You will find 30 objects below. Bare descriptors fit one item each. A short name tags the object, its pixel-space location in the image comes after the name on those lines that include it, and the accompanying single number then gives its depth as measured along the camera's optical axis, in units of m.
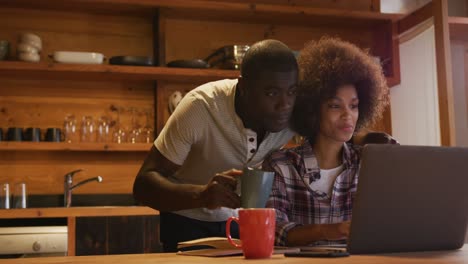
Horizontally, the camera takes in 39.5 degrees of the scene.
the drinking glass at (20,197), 3.52
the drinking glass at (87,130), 3.68
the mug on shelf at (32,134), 3.52
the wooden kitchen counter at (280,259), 1.16
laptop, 1.24
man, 1.76
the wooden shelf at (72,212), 3.13
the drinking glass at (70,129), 3.66
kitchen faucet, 3.56
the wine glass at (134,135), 3.72
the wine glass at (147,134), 3.75
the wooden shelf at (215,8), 3.63
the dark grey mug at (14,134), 3.49
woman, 1.72
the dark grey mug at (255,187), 1.34
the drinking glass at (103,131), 3.69
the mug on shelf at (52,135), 3.55
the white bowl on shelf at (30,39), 3.51
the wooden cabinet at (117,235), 3.16
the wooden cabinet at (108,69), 3.62
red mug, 1.23
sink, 3.63
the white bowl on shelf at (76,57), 3.49
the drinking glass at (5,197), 3.50
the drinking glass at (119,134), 3.69
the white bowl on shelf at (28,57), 3.48
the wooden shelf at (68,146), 3.43
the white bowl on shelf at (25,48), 3.49
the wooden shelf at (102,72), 3.44
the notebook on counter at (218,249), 1.32
